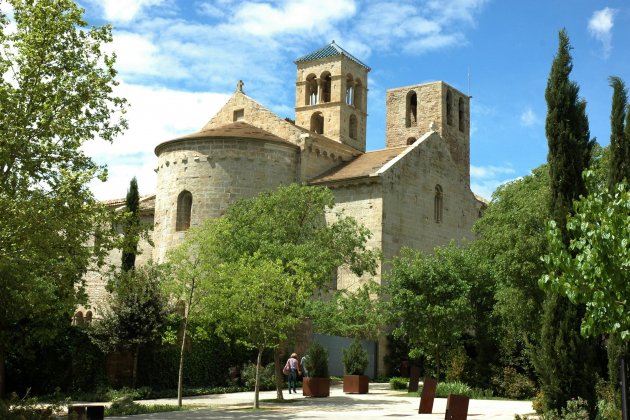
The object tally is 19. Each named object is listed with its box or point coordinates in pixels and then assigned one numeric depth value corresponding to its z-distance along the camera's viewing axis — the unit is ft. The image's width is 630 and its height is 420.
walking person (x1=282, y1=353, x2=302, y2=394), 86.28
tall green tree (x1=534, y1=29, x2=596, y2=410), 50.34
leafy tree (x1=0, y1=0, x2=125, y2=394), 52.65
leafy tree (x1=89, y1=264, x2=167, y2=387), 82.02
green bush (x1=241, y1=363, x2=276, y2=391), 92.48
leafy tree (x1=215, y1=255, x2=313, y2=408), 70.79
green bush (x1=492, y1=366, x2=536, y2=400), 82.58
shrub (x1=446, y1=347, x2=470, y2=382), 88.58
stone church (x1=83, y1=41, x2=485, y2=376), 115.44
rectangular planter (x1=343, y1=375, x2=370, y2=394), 85.05
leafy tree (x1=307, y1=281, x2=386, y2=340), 99.60
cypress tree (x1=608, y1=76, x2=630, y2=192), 55.42
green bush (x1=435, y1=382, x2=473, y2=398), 75.10
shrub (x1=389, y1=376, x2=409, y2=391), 94.58
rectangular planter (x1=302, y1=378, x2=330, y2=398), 79.51
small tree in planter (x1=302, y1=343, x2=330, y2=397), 79.61
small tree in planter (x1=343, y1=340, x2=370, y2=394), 85.20
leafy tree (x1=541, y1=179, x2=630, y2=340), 35.88
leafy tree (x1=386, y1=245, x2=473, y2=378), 88.02
